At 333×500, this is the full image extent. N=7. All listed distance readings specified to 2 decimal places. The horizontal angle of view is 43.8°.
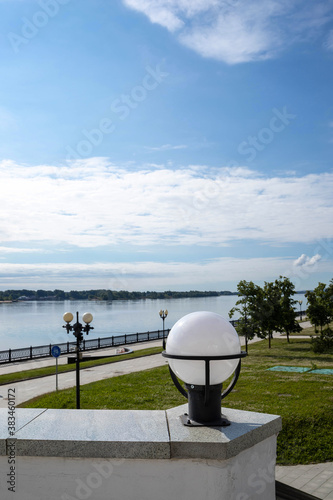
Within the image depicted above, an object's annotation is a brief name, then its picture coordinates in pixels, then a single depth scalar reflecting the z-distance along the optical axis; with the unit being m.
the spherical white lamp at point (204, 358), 2.89
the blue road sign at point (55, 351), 17.23
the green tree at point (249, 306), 24.41
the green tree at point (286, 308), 24.77
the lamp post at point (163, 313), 32.13
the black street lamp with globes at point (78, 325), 14.43
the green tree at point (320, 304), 22.05
